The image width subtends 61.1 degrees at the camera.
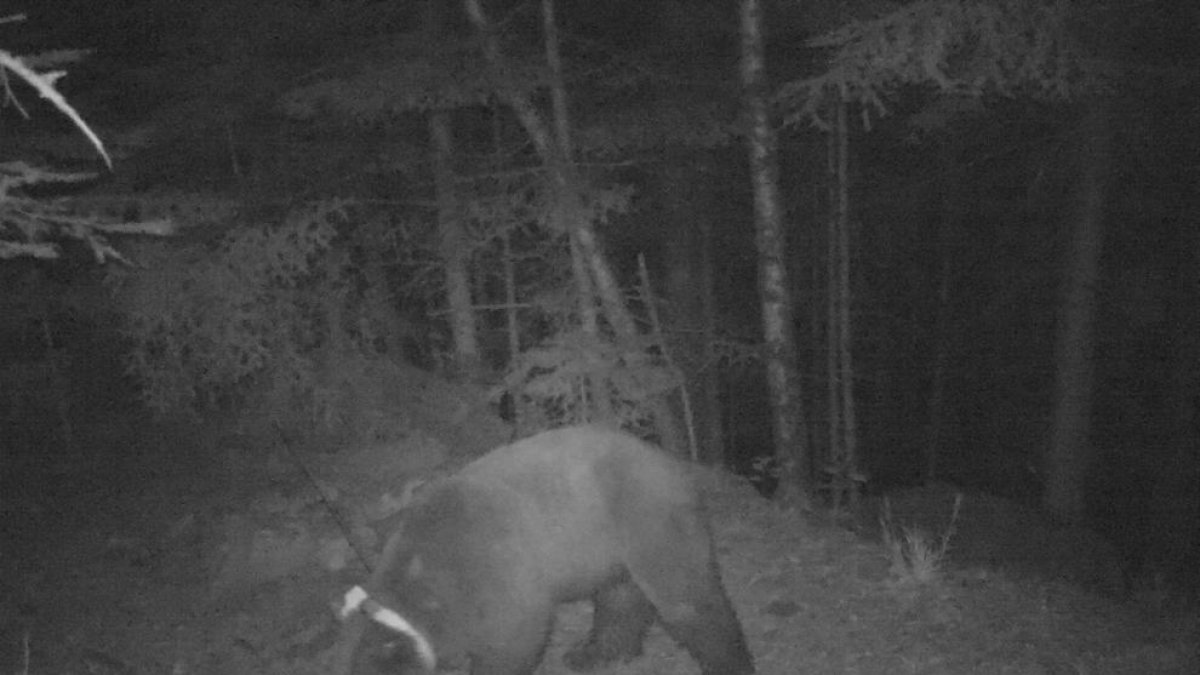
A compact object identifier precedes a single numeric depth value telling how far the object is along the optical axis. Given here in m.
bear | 5.88
